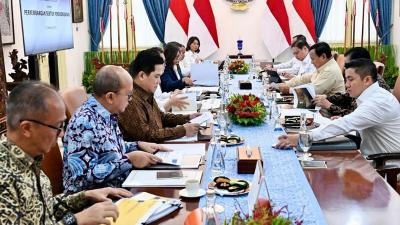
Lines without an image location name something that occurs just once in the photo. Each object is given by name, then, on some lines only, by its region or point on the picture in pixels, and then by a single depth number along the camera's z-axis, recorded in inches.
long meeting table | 63.5
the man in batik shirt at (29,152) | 50.7
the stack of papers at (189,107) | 137.9
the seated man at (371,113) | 111.5
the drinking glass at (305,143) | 89.9
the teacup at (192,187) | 69.5
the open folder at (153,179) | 74.1
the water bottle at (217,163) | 78.7
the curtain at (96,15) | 315.3
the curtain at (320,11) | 313.9
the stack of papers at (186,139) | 104.9
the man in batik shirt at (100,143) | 79.0
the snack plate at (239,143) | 98.3
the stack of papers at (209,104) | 141.8
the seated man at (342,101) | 147.1
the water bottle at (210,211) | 49.1
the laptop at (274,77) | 235.6
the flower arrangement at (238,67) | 233.0
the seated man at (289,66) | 267.6
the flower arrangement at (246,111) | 117.0
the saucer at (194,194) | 68.9
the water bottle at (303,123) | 97.7
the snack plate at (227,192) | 69.2
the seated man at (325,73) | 181.8
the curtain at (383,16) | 306.5
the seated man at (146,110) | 104.7
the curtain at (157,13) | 319.6
